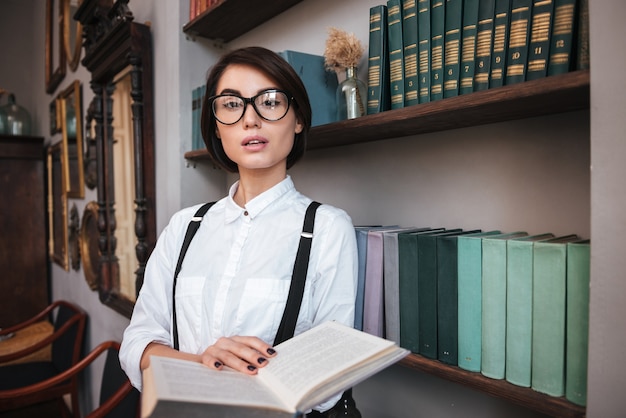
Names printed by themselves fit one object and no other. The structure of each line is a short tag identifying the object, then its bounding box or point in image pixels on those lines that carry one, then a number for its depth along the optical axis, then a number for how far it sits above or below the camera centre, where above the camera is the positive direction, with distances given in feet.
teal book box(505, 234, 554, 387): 2.40 -0.67
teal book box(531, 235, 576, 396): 2.26 -0.67
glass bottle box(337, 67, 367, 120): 3.51 +0.87
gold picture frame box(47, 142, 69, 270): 10.80 -0.24
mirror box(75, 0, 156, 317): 6.00 +0.96
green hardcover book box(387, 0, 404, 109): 3.07 +1.09
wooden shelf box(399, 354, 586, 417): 2.26 -1.17
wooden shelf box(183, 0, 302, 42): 4.63 +2.20
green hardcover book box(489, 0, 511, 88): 2.50 +0.96
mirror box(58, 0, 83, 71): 9.87 +4.14
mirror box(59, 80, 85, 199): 9.50 +1.47
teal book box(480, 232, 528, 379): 2.52 -0.69
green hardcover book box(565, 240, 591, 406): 2.17 -0.67
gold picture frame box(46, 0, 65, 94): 11.61 +4.45
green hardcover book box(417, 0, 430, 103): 2.88 +1.06
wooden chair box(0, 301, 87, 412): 7.97 -3.43
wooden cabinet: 11.45 -0.89
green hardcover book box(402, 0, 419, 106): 2.96 +1.07
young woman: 2.99 -0.38
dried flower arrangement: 3.54 +1.29
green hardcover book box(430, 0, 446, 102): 2.81 +1.05
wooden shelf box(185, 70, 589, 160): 2.19 +0.56
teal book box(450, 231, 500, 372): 2.62 -0.67
